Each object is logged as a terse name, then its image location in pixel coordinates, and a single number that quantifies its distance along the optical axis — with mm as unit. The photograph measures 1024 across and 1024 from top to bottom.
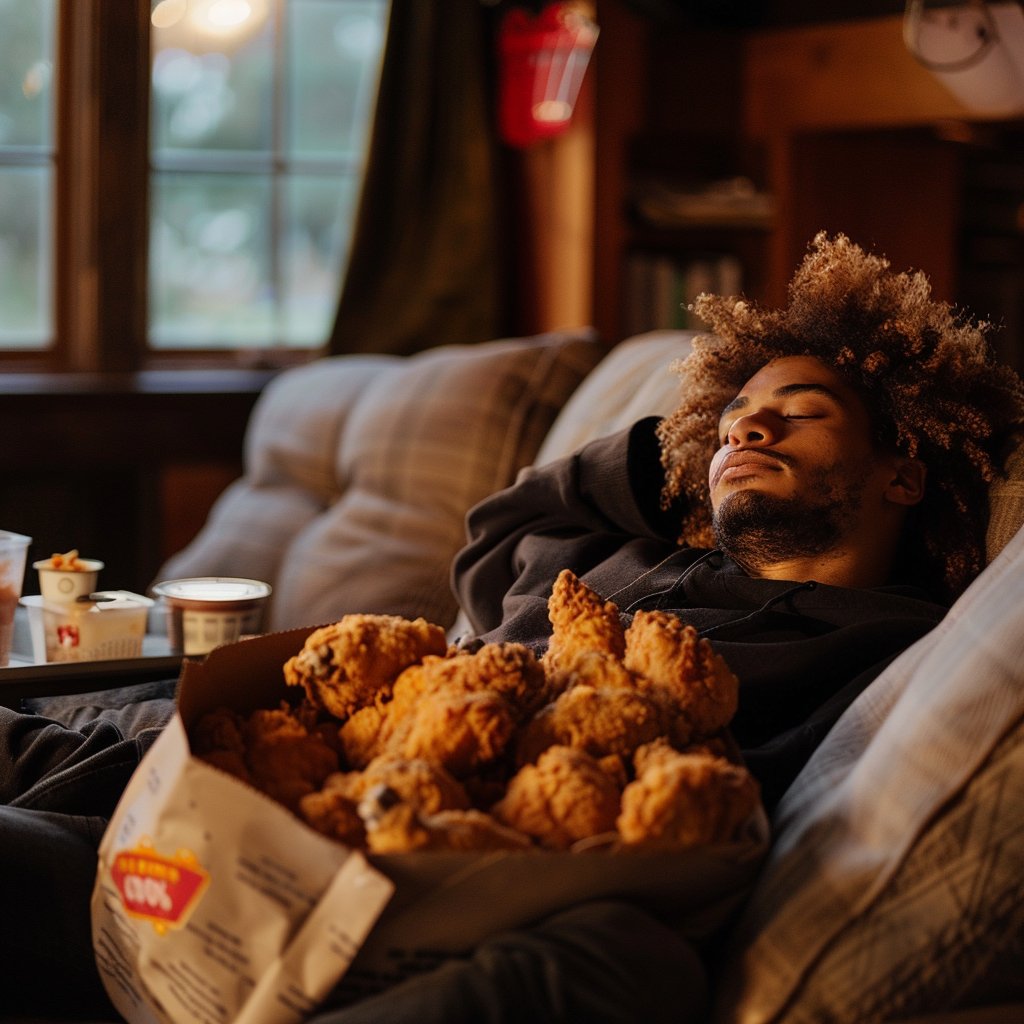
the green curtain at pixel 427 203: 3463
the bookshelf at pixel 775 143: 3434
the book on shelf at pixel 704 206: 3535
